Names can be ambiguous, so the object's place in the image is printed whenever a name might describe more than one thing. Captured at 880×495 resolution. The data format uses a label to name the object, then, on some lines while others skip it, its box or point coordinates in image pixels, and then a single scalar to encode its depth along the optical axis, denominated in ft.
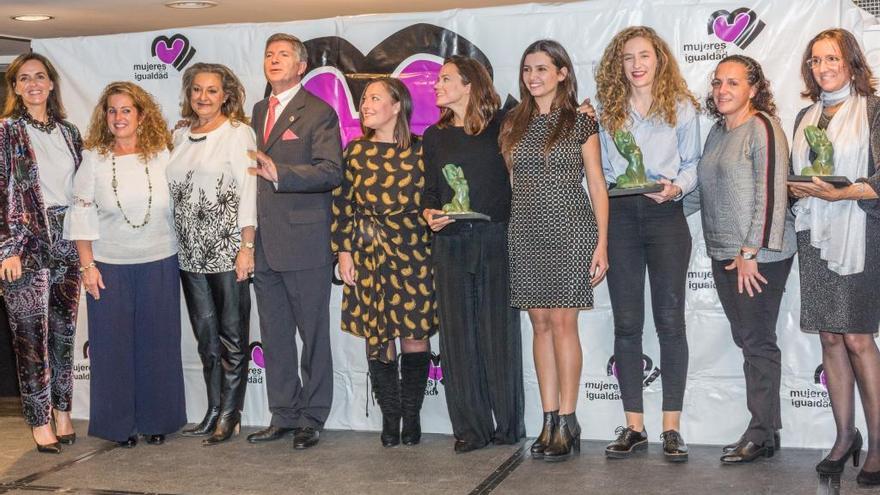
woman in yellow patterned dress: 15.58
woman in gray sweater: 13.88
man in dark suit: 15.93
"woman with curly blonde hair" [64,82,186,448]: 16.34
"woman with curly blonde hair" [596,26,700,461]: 14.60
